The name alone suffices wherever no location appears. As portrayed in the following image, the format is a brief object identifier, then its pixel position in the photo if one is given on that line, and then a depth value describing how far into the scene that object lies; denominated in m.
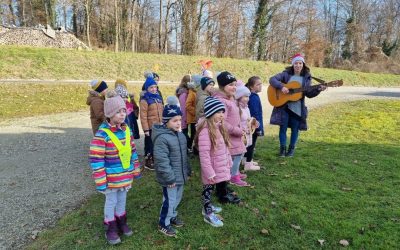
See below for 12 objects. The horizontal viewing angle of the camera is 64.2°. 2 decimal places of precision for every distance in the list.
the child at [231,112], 5.07
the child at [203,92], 5.91
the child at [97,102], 6.62
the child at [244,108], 5.58
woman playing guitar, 6.91
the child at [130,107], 6.36
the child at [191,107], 7.27
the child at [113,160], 3.92
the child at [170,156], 4.03
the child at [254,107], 6.43
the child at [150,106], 6.55
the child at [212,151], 4.36
